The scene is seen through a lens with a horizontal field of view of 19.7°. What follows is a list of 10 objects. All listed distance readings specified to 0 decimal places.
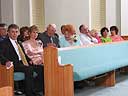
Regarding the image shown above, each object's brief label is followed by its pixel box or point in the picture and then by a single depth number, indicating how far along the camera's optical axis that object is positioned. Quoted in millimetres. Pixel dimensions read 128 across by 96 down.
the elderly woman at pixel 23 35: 6210
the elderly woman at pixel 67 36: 6477
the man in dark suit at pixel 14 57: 5168
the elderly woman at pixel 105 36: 8535
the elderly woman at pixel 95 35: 8307
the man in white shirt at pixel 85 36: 7500
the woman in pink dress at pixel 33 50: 5789
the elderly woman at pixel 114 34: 8931
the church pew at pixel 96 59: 5413
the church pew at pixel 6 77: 5093
